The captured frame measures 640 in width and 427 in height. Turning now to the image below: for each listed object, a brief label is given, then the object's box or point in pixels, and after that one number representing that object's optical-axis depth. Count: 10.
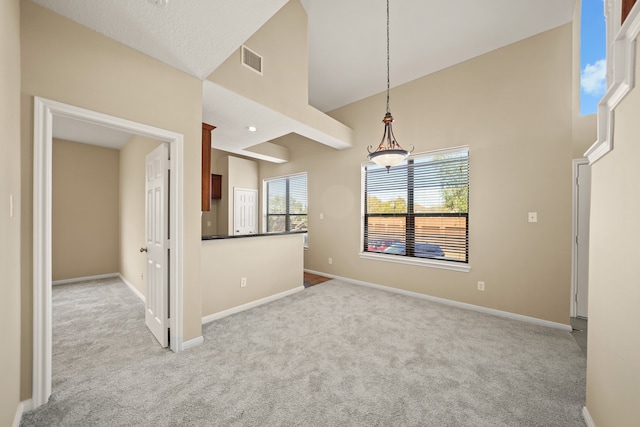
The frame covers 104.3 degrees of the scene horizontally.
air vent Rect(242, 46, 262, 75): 2.71
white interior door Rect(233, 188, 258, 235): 6.31
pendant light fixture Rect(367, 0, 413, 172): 2.66
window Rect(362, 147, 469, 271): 3.64
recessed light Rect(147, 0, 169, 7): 1.55
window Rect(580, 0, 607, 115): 2.49
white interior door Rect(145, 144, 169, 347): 2.35
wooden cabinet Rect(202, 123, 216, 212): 3.02
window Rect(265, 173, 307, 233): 5.81
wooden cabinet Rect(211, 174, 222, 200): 6.28
